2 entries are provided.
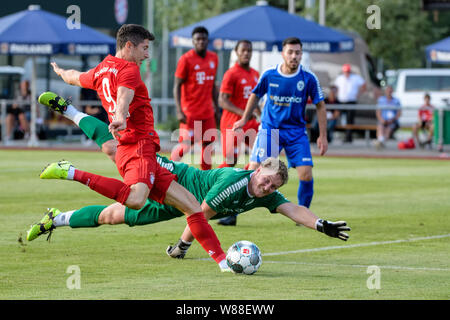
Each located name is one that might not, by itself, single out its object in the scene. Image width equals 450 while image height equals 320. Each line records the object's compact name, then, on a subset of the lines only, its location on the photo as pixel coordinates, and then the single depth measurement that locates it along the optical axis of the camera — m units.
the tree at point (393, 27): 46.94
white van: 41.75
